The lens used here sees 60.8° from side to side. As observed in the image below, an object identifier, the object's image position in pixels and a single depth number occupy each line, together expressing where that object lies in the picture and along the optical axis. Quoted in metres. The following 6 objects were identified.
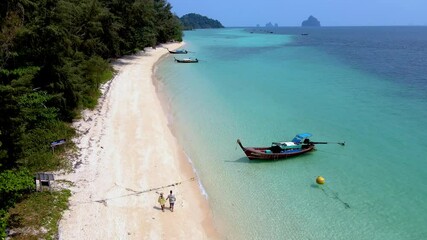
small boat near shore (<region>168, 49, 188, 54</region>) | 84.53
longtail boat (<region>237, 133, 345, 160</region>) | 24.97
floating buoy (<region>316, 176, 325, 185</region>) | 22.39
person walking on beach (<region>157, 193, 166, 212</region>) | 18.34
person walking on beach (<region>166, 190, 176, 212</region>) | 18.36
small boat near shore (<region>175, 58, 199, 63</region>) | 68.62
